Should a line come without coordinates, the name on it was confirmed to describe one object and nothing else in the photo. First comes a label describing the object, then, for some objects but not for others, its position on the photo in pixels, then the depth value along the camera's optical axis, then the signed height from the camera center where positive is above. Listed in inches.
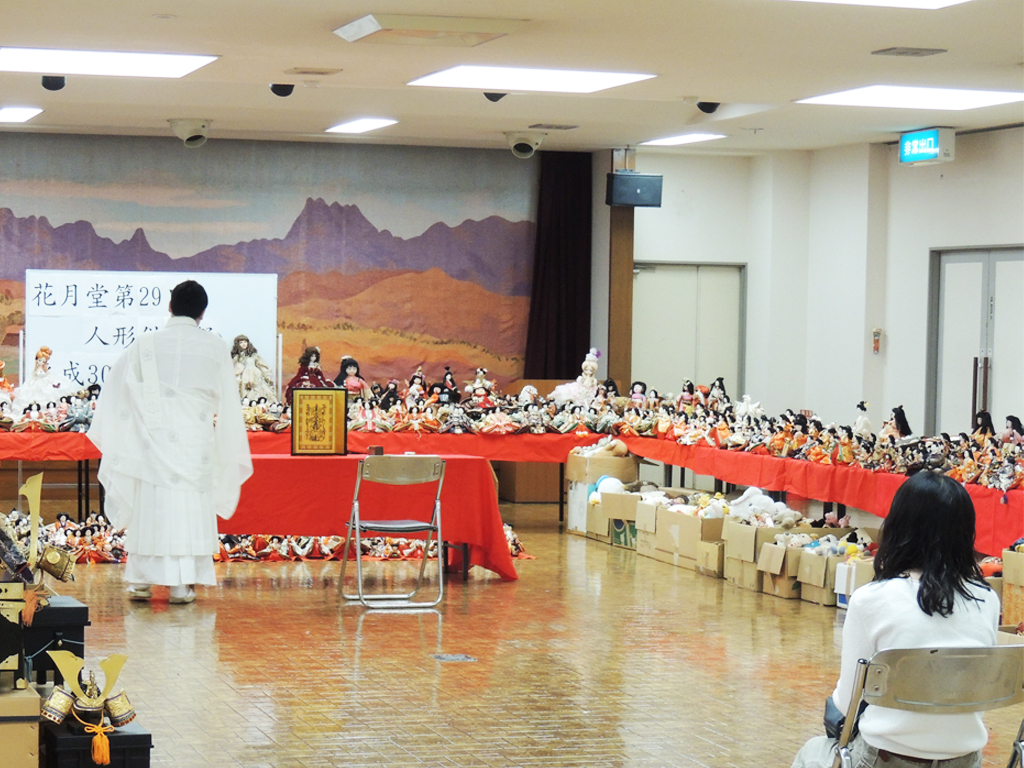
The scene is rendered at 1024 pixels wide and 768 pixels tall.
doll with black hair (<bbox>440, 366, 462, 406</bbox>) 432.1 -9.5
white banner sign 520.4 +16.1
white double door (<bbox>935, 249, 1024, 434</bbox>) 453.7 +10.7
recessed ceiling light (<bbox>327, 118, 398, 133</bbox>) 485.1 +79.8
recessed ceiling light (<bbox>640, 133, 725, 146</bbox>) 508.1 +80.3
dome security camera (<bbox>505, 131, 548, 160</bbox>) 505.7 +76.7
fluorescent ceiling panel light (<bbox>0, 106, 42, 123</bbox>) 461.1 +77.0
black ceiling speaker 531.8 +63.9
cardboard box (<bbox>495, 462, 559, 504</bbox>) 495.8 -40.6
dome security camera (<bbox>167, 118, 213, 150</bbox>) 482.9 +75.7
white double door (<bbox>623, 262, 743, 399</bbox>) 573.0 +16.1
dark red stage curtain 569.3 +37.5
